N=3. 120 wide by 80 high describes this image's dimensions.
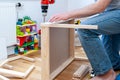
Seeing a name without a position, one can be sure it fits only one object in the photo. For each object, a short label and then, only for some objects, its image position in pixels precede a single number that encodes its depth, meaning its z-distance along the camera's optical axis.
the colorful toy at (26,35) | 2.33
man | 1.28
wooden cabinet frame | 1.36
